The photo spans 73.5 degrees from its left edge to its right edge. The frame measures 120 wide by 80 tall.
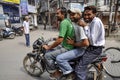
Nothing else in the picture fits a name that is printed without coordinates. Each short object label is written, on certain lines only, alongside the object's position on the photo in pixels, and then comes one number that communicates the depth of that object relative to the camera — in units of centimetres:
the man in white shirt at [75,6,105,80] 166
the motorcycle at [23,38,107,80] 186
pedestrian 462
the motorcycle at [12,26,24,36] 770
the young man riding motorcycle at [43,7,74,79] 176
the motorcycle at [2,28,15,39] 659
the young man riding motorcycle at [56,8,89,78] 168
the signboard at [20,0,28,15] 1068
